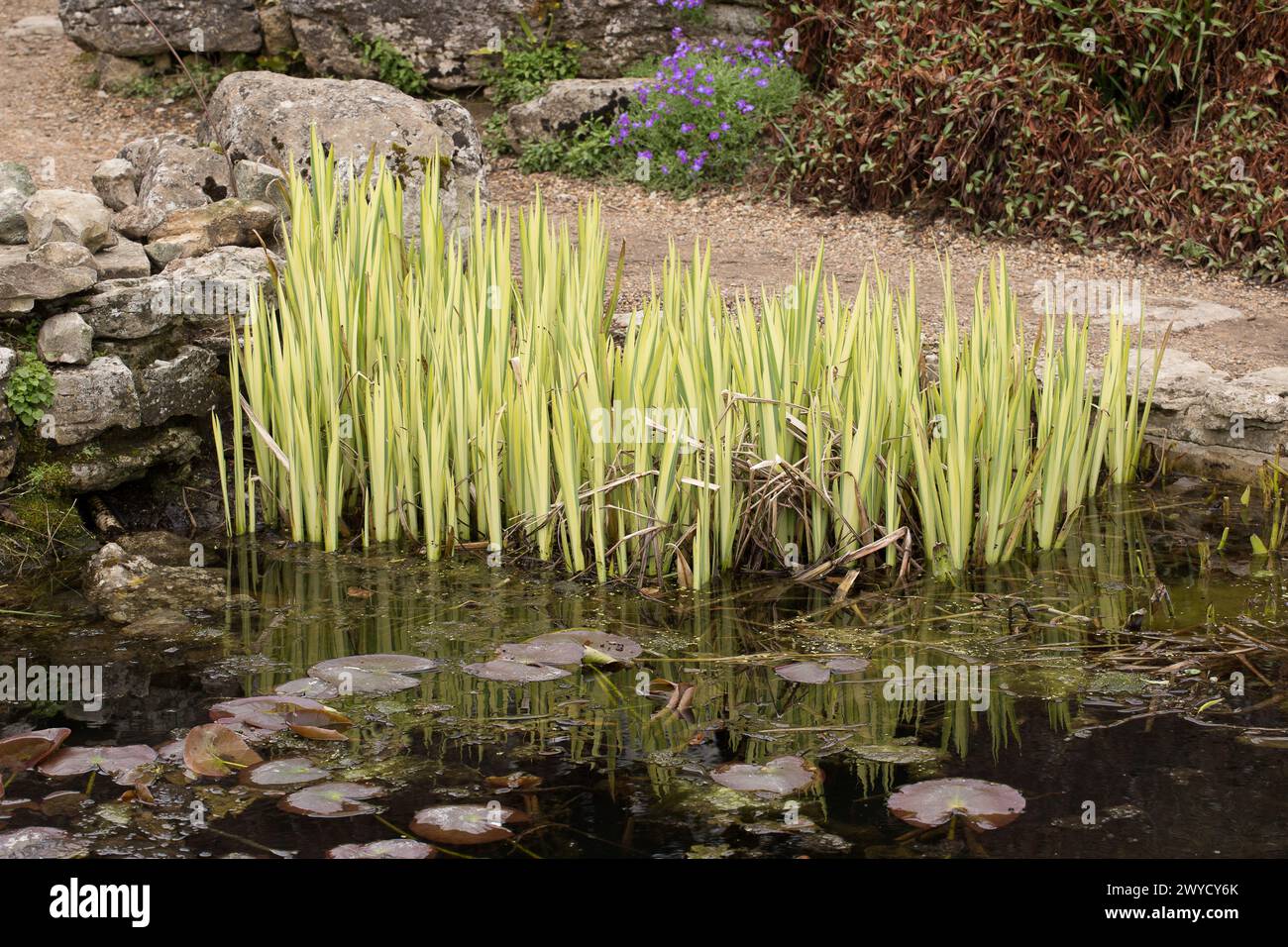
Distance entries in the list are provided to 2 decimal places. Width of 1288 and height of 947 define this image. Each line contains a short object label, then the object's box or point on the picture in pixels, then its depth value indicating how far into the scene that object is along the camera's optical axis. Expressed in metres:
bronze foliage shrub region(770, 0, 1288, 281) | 6.39
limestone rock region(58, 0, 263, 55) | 7.95
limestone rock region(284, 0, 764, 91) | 8.02
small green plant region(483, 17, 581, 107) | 8.15
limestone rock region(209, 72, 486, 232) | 5.67
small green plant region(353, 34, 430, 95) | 8.03
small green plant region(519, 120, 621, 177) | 7.54
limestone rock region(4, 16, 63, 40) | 9.14
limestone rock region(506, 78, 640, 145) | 7.72
